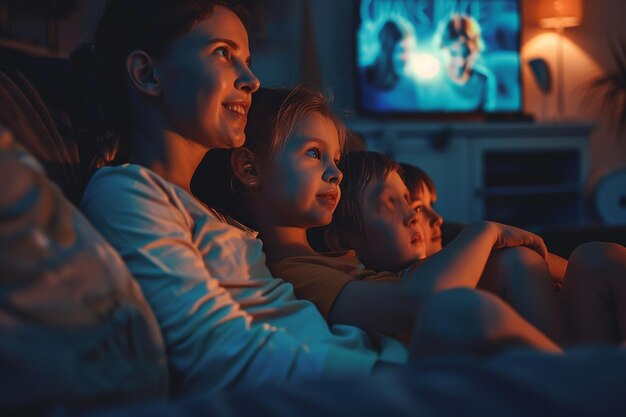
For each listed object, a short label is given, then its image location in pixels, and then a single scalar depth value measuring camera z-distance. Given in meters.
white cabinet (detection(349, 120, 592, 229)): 3.85
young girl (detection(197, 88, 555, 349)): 1.11
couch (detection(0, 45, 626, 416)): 0.42
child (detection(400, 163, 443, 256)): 1.49
